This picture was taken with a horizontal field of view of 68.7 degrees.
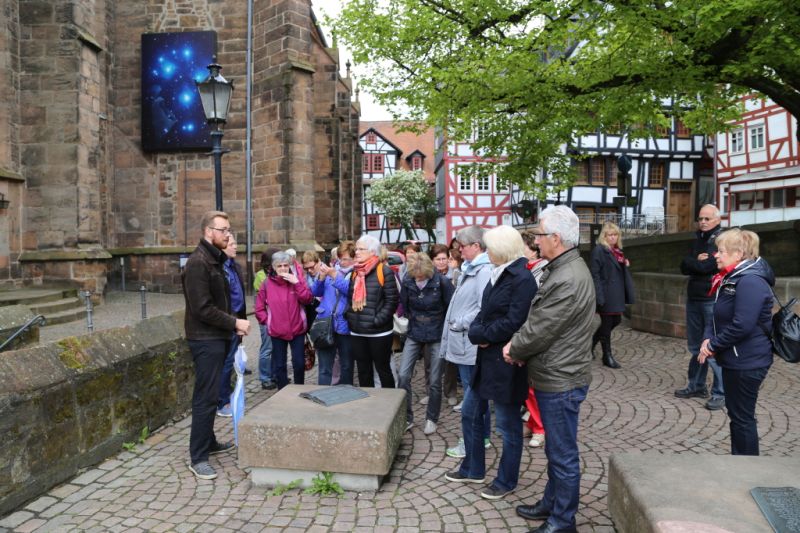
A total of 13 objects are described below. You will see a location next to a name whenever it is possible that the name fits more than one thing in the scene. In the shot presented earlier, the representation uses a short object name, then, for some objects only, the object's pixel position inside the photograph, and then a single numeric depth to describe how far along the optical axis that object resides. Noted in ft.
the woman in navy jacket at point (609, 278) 24.71
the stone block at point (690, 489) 8.29
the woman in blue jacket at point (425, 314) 17.37
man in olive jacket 10.35
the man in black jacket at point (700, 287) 19.95
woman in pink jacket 19.39
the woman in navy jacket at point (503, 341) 11.71
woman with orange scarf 17.25
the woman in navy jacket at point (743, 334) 12.28
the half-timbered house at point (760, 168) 89.20
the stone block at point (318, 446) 12.62
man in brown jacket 13.79
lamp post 30.68
